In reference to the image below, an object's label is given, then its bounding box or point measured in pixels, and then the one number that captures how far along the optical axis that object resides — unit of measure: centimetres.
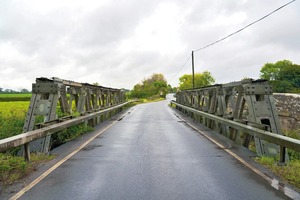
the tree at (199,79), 9360
